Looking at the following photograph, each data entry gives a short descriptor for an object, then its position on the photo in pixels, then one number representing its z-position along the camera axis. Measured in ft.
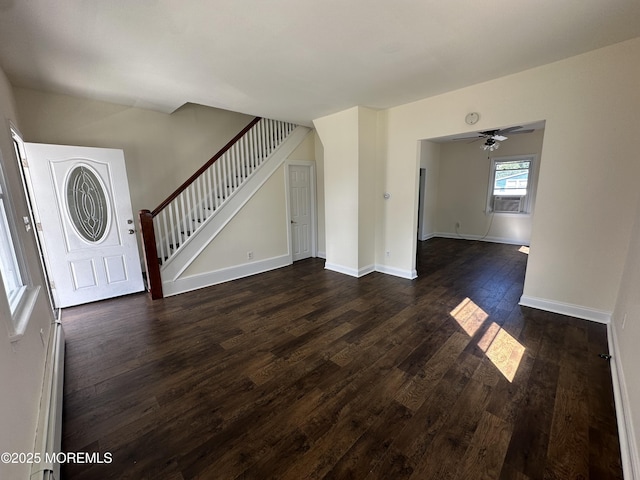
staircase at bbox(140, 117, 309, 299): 12.13
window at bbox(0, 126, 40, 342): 5.75
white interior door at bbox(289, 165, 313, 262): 17.06
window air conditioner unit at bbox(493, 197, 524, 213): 20.80
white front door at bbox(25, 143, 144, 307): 10.62
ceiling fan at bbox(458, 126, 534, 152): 13.88
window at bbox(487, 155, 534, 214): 20.13
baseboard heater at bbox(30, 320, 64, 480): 4.16
